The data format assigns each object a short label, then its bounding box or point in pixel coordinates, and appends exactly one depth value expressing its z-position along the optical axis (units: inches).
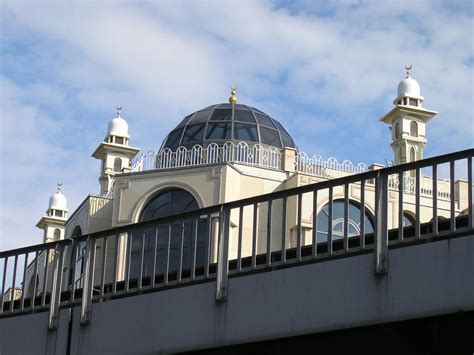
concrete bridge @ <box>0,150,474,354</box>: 569.5
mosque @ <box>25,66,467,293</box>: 1997.1
